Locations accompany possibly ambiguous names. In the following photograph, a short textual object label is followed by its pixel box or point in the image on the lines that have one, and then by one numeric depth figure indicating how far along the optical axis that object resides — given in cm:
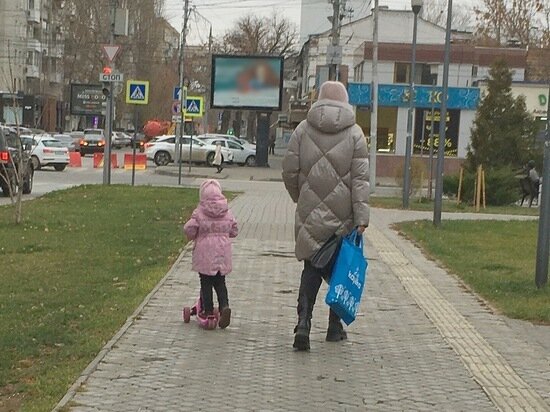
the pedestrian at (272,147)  7825
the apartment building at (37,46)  9162
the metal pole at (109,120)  2727
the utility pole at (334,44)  3716
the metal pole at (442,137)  1950
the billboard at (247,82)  5131
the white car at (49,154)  4397
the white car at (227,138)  5756
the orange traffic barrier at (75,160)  5197
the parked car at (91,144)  6500
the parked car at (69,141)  5911
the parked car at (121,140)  7832
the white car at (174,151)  5312
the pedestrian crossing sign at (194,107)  3547
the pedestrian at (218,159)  4516
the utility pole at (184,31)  5341
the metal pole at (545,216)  1096
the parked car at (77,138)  6444
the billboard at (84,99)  7712
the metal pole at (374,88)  3523
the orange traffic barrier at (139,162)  5028
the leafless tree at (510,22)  6831
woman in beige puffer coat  755
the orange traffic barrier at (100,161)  5162
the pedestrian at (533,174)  3300
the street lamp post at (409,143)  2583
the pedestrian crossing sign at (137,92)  2852
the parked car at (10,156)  1880
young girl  842
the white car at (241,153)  5628
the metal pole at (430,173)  2983
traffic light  2705
